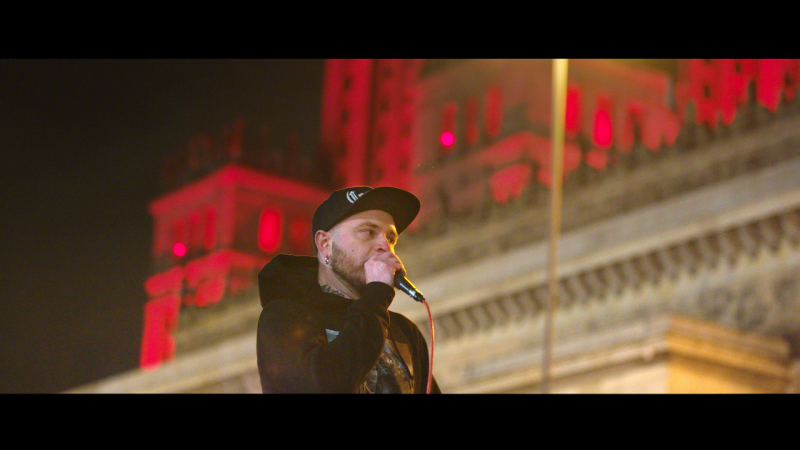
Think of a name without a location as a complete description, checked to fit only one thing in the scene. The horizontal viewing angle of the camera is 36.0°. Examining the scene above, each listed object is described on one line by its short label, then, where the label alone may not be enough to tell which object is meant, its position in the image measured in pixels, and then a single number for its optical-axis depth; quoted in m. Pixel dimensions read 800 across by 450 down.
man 5.02
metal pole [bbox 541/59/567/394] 12.60
